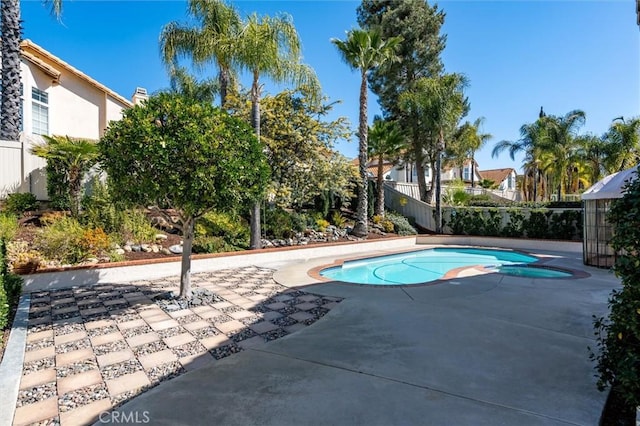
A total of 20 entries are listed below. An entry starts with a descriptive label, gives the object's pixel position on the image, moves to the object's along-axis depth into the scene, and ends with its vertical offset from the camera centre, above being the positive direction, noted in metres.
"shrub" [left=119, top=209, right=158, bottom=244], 9.60 -0.44
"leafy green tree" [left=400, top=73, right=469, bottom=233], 16.86 +5.68
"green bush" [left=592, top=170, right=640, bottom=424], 2.31 -0.66
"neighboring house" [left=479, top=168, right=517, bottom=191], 47.78 +5.61
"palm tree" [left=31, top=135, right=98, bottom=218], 9.48 +1.64
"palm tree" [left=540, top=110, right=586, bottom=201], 23.47 +5.42
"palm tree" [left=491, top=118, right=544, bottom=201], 25.52 +5.79
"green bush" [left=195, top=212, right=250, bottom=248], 11.37 -0.56
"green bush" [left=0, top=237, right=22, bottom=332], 5.69 -1.28
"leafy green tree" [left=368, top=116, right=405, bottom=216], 18.72 +4.28
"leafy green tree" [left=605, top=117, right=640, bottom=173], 18.73 +4.17
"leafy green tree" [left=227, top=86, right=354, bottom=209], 13.23 +2.88
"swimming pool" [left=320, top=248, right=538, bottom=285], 10.35 -1.91
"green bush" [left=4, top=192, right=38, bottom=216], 9.38 +0.33
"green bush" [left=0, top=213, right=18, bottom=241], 7.65 -0.30
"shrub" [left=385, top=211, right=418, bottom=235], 17.23 -0.59
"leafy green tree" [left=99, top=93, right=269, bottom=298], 5.02 +0.91
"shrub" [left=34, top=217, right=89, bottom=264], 7.70 -0.72
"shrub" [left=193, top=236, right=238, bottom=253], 10.30 -1.00
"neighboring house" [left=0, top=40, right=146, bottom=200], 10.30 +5.28
